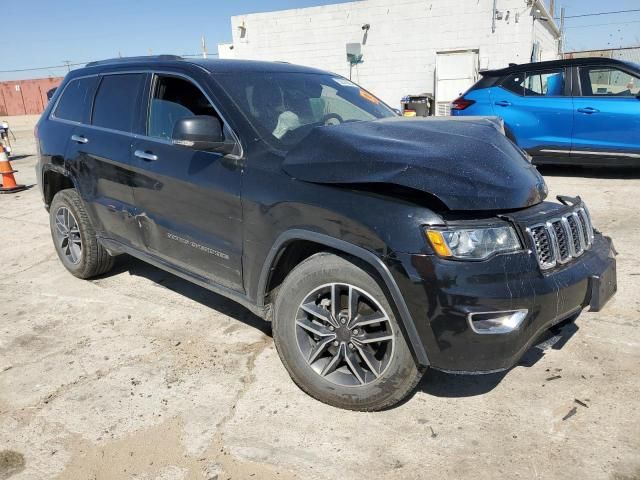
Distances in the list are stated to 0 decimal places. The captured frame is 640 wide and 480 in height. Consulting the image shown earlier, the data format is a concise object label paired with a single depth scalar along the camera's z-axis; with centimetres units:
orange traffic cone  879
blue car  722
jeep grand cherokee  222
